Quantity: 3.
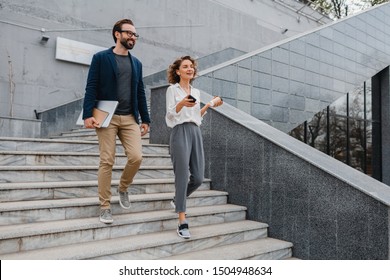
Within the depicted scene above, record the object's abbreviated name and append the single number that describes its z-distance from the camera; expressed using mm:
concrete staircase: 3086
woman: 3477
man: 3361
